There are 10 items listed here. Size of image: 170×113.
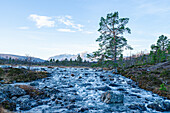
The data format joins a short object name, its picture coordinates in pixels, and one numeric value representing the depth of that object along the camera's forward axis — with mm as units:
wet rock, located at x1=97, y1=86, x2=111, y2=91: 13695
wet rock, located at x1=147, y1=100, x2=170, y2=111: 8368
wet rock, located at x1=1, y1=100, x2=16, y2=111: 7383
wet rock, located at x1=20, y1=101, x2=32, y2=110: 7683
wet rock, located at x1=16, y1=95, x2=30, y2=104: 8617
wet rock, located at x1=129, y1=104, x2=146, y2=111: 8356
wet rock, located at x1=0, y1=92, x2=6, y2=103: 8442
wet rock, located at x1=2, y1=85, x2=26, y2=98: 9641
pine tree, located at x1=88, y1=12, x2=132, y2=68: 23631
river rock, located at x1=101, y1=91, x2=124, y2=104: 9377
